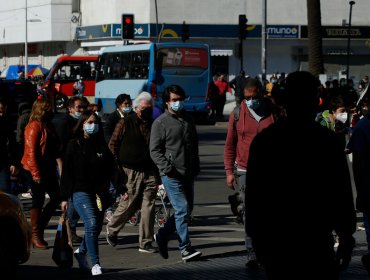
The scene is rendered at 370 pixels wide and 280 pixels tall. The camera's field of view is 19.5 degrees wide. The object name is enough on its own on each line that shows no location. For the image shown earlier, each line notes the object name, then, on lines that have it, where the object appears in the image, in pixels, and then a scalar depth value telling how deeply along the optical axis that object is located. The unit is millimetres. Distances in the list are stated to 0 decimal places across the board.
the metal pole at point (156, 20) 59062
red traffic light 39062
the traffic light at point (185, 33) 44425
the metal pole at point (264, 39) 41244
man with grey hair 11711
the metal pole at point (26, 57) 68450
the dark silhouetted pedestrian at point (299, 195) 5516
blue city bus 39031
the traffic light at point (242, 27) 40125
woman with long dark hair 10016
